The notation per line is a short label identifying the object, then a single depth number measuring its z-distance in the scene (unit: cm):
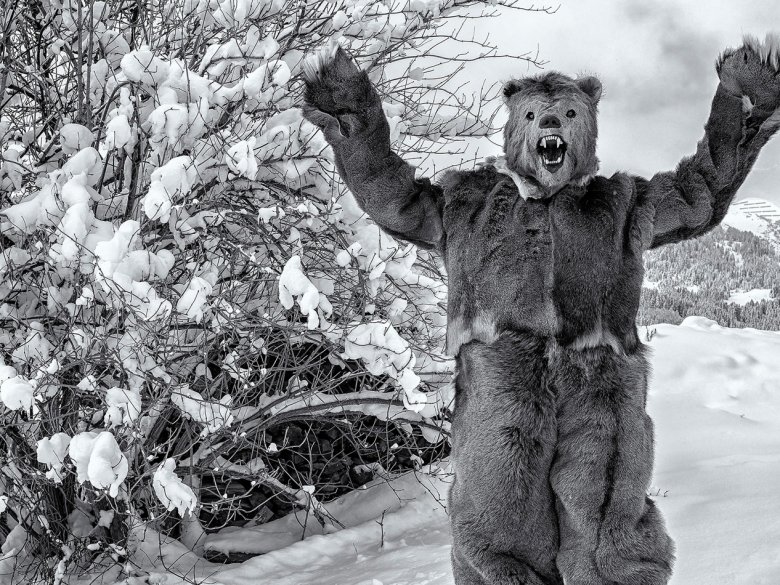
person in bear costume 206
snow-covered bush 301
